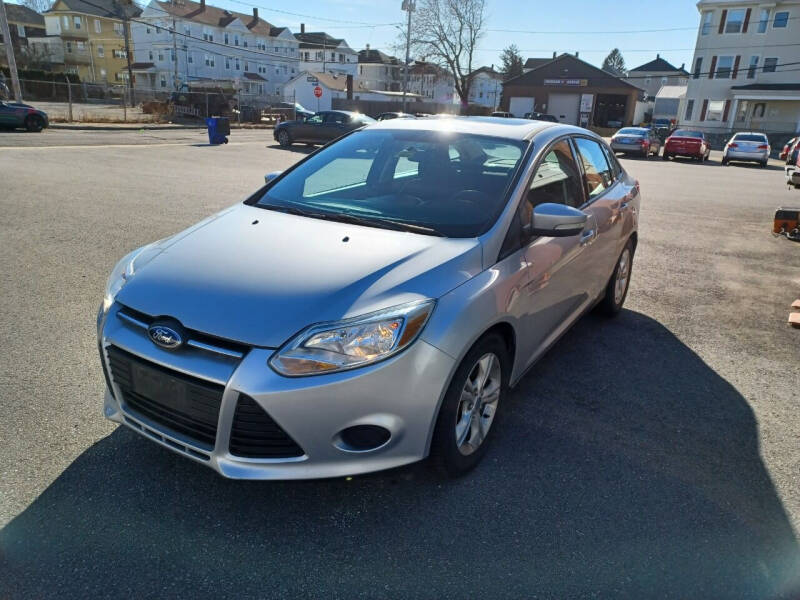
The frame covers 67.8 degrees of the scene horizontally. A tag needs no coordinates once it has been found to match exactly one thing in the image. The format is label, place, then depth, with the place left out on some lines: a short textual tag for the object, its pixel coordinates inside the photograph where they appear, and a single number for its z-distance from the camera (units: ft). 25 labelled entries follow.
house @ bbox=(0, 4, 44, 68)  240.65
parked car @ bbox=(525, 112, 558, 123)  124.98
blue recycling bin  73.05
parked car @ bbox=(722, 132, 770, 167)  86.38
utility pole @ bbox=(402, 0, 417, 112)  157.58
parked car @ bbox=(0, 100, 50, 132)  73.91
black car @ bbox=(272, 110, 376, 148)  78.69
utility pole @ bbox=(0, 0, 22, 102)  83.76
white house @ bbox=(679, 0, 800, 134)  147.33
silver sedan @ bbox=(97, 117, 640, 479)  7.73
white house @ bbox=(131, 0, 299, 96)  221.66
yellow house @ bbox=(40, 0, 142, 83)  236.43
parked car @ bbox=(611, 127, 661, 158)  89.15
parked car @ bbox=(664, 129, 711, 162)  88.53
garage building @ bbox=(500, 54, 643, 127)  192.24
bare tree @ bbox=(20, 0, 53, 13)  266.06
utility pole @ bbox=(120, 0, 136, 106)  158.46
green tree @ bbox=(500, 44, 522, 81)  300.81
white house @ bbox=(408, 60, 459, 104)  242.06
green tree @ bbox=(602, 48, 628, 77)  456.04
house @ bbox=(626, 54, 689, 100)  320.91
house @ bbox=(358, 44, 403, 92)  317.63
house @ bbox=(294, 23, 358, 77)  291.58
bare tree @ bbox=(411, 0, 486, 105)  211.41
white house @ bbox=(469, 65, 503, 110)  334.24
